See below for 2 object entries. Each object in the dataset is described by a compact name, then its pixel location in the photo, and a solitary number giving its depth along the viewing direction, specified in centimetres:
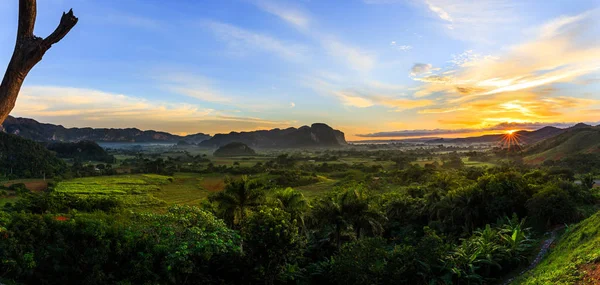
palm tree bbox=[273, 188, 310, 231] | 2580
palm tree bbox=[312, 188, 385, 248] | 2542
